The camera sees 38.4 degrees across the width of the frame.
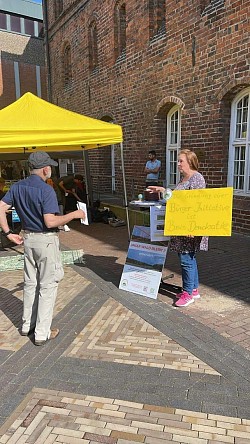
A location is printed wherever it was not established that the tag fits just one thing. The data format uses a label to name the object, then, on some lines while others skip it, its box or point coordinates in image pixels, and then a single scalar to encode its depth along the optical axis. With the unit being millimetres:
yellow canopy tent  5078
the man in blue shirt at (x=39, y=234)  3141
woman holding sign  3878
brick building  7500
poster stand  4230
